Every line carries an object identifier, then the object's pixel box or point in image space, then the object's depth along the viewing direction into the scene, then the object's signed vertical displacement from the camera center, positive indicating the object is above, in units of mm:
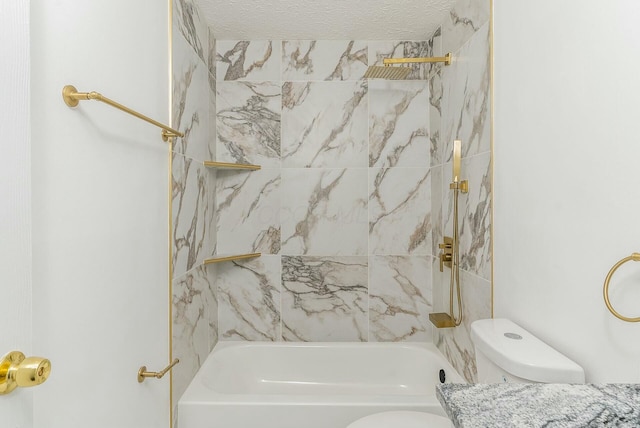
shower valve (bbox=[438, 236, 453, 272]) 2080 -257
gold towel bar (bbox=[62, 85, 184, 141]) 908 +247
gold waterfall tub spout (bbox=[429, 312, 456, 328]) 1991 -605
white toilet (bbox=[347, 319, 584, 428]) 984 -402
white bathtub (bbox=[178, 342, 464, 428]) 2264 -983
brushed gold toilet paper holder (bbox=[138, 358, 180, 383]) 1274 -557
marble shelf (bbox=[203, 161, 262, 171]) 2188 +219
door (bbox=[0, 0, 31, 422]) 598 +5
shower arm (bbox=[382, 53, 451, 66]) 2070 +764
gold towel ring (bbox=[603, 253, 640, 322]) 806 -166
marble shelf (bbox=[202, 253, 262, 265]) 2157 -315
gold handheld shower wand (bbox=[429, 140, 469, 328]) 1777 -265
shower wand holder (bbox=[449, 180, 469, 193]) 1818 +92
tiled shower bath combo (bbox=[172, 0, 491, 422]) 2482 +66
